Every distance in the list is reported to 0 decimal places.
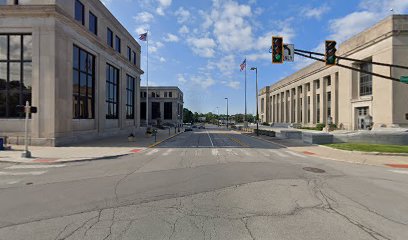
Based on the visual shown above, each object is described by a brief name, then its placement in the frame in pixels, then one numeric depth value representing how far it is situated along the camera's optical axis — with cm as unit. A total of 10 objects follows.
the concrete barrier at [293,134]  2949
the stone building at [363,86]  3375
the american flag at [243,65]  4437
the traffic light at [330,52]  1500
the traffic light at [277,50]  1466
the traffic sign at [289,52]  1538
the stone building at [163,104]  9731
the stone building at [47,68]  1997
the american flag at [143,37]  3691
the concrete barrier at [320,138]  2275
